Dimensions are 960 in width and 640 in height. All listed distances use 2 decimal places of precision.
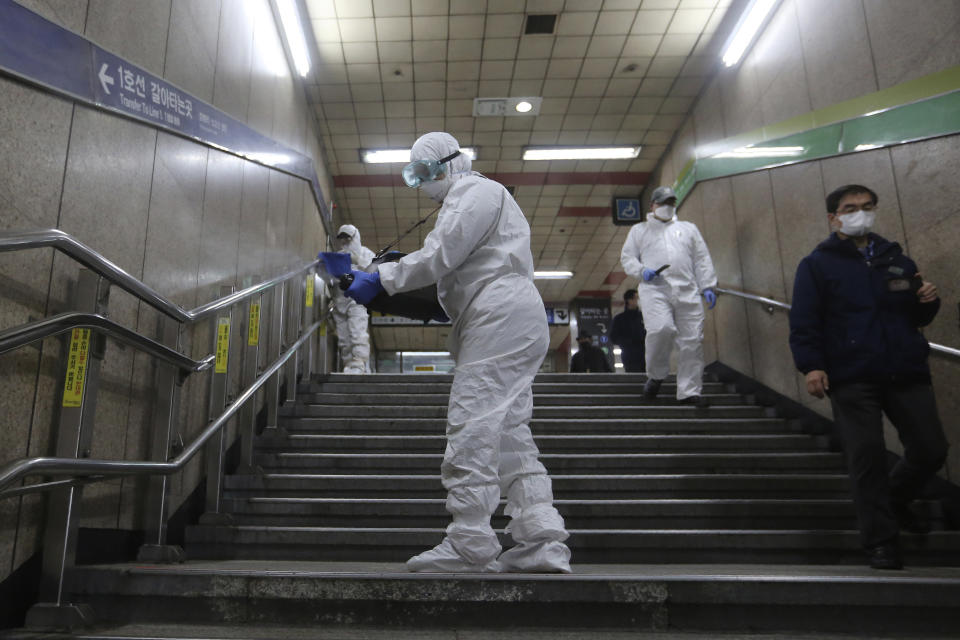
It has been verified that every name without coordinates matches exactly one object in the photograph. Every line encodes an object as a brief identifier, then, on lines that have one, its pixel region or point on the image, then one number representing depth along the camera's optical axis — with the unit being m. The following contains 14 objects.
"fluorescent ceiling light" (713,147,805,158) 4.80
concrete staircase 1.66
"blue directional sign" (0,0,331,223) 1.93
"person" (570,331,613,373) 8.59
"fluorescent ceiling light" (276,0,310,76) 5.54
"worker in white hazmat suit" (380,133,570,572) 2.00
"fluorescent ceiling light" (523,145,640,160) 8.87
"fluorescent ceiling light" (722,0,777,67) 5.52
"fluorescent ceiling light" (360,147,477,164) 8.88
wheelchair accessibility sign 10.05
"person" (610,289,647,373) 7.22
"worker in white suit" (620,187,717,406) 4.59
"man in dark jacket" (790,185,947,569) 2.31
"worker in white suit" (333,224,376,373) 6.72
